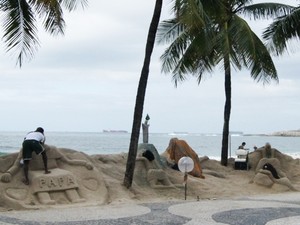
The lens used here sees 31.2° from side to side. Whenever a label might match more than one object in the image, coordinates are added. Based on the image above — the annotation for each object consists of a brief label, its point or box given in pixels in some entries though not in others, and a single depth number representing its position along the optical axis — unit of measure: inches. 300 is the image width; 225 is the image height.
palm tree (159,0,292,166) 756.6
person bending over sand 552.4
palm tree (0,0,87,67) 515.5
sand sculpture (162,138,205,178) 765.3
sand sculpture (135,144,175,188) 664.4
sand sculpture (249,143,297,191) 733.3
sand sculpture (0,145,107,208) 532.4
